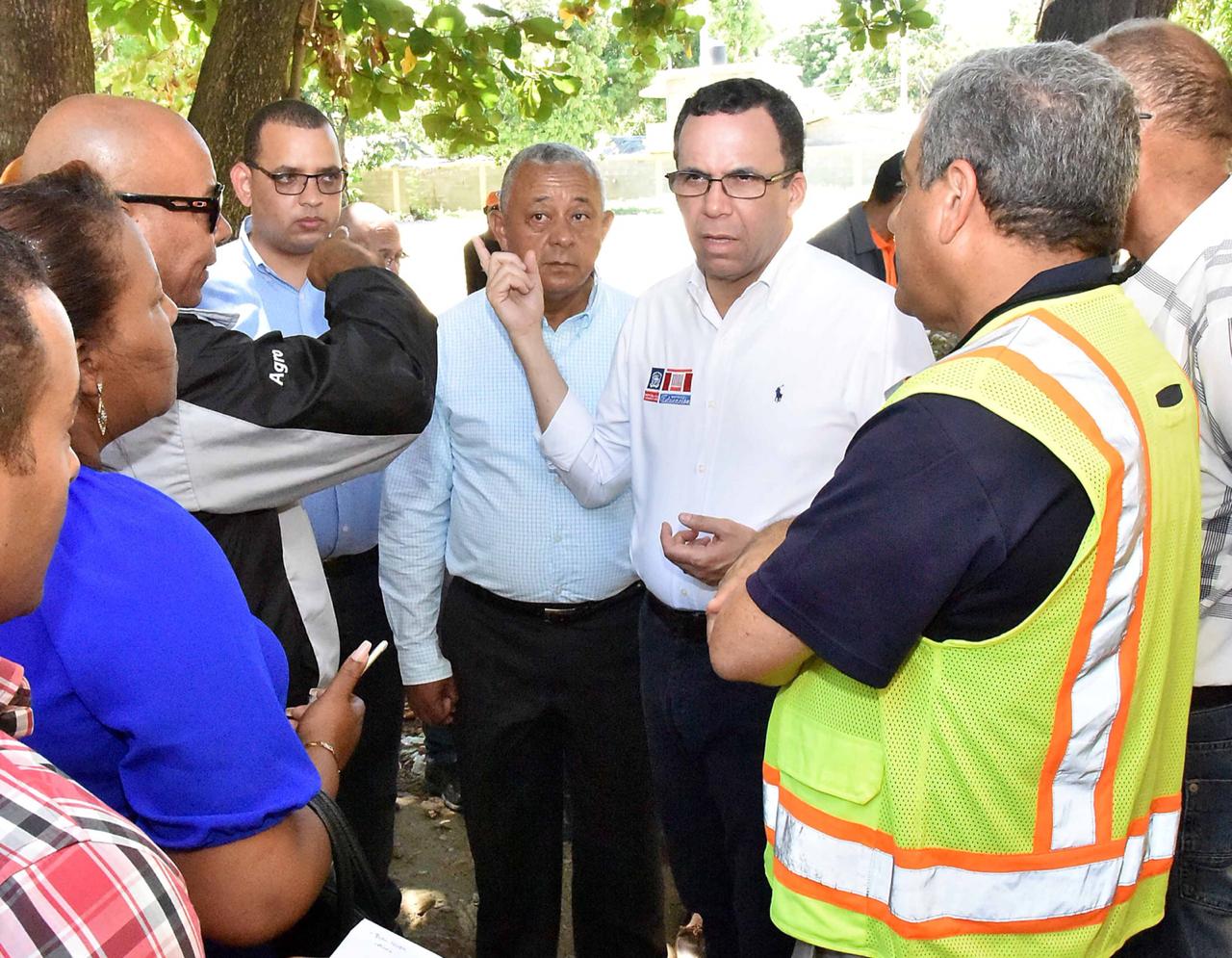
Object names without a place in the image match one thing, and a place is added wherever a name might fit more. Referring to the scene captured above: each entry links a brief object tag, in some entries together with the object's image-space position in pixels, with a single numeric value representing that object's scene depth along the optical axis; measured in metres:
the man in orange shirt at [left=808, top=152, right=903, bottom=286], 5.23
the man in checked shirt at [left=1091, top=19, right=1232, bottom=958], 1.88
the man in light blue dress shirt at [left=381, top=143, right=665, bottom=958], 2.96
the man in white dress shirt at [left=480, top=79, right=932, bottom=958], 2.51
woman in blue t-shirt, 1.30
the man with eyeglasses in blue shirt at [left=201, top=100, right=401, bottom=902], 3.15
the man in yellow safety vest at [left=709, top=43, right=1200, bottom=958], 1.41
